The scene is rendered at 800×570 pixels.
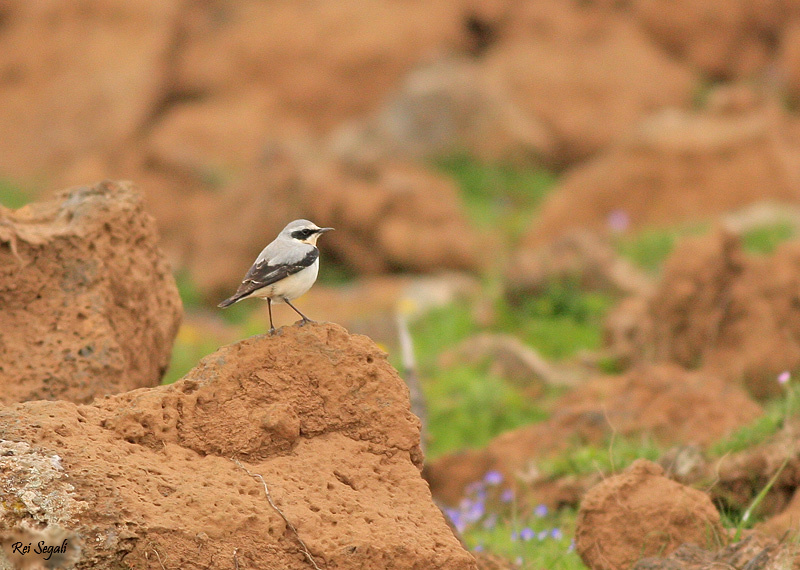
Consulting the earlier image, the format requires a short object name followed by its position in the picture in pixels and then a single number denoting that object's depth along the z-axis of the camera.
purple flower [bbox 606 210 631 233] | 32.78
